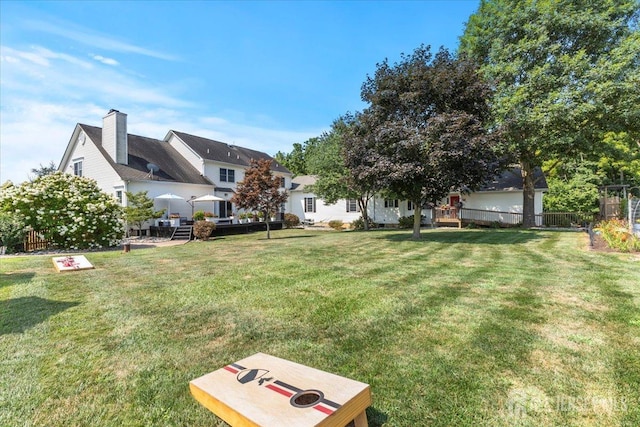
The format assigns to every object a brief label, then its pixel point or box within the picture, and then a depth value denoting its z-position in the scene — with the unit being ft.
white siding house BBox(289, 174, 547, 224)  75.77
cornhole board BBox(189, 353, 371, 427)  6.14
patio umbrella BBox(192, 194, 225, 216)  67.02
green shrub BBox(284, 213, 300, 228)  89.56
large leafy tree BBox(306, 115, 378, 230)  70.73
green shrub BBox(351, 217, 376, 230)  83.05
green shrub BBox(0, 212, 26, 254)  38.91
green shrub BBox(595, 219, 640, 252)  28.99
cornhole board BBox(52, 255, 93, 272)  24.57
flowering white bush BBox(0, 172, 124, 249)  41.24
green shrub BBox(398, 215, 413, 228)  77.26
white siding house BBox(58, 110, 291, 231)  65.77
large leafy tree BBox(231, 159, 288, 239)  53.01
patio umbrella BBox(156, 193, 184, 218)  63.10
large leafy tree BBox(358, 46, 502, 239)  38.32
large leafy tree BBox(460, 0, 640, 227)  52.65
